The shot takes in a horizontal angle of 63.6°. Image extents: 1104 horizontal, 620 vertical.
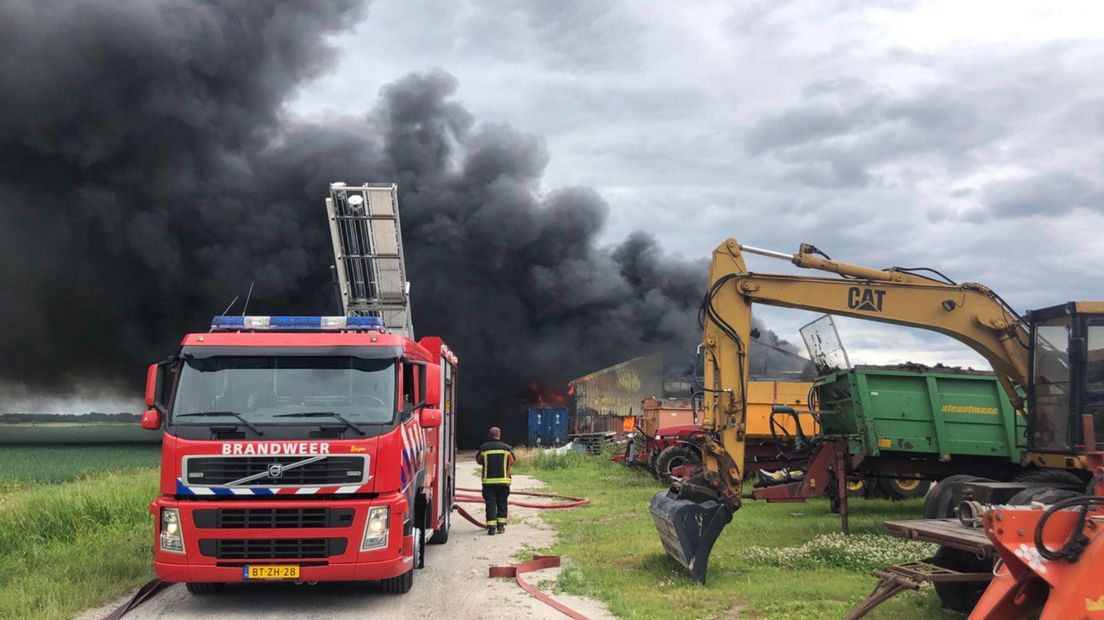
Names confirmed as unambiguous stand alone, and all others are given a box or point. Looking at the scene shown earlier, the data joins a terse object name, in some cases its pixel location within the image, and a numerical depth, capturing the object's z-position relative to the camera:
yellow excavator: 8.54
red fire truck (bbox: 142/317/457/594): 7.38
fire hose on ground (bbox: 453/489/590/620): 7.53
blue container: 37.44
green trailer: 12.77
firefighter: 12.22
